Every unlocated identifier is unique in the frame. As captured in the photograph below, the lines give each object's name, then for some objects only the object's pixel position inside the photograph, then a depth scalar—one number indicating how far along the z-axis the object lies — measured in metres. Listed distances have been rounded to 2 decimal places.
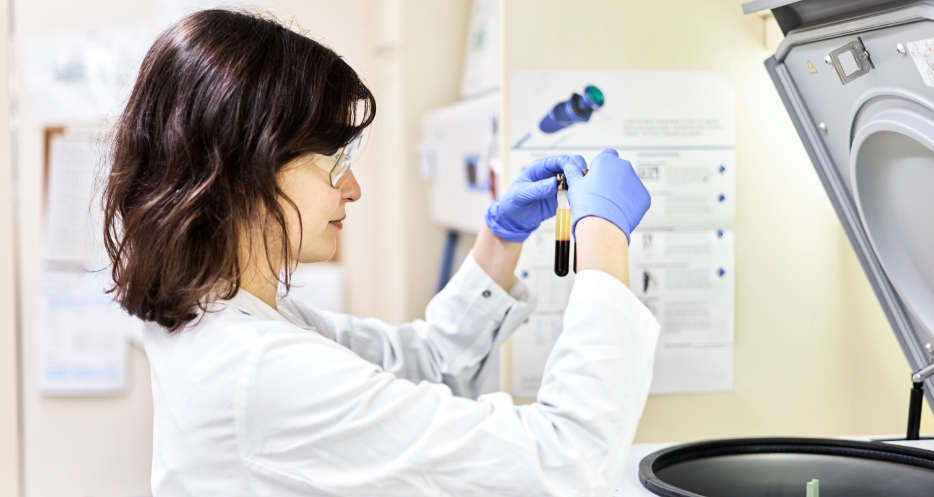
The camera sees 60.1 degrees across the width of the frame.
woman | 0.91
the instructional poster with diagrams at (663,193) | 1.38
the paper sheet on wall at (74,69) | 2.79
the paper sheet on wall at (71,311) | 2.79
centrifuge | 1.02
